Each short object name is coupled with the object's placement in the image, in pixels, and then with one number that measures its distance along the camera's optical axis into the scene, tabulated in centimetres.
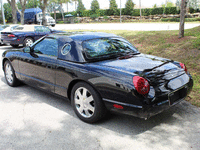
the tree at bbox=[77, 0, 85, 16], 8408
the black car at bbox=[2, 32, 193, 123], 327
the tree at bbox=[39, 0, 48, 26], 2756
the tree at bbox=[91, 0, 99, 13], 6650
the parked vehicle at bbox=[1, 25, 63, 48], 1426
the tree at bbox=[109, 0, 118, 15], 6034
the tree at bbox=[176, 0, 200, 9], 4506
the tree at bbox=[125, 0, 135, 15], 5875
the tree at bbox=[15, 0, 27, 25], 2805
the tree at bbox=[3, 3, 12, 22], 6728
